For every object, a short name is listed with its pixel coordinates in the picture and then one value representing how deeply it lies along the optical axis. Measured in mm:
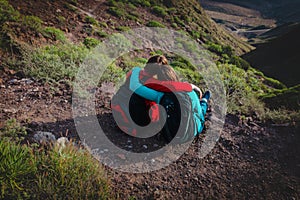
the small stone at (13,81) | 4984
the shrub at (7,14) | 6234
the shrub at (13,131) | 3566
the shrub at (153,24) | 11834
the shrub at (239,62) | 11500
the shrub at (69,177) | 2926
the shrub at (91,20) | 9086
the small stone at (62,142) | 3323
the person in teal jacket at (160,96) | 4027
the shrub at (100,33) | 8589
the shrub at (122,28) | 9961
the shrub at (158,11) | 13443
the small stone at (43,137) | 3654
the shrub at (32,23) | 6598
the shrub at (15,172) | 2842
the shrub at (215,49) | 12486
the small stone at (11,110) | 4199
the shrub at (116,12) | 11062
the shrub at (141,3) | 13198
